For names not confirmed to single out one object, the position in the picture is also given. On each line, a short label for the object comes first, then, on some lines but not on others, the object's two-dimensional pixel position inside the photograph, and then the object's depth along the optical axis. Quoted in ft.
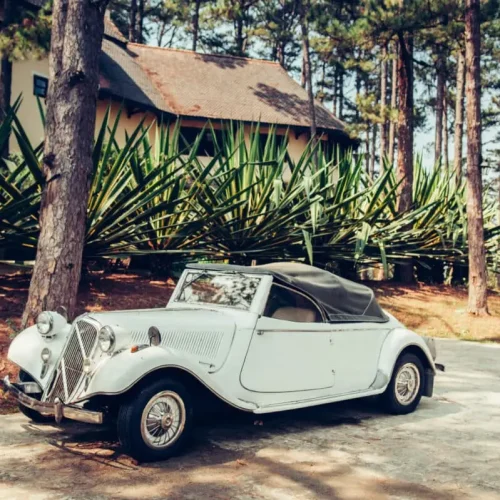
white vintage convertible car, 15.74
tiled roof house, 90.22
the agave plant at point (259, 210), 34.91
